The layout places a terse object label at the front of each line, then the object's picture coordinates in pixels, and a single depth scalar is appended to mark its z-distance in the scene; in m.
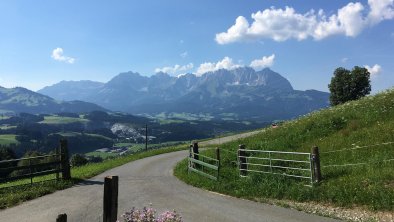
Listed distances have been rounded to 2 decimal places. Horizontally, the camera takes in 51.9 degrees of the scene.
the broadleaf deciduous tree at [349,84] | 76.62
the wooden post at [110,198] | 9.10
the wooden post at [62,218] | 7.37
